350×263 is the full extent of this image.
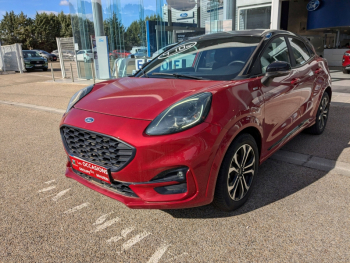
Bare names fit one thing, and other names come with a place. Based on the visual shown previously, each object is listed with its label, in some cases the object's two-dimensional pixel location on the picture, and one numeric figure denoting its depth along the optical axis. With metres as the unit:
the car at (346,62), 11.42
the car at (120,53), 13.83
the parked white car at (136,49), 13.66
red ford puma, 2.02
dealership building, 13.01
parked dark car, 22.22
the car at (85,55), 14.29
